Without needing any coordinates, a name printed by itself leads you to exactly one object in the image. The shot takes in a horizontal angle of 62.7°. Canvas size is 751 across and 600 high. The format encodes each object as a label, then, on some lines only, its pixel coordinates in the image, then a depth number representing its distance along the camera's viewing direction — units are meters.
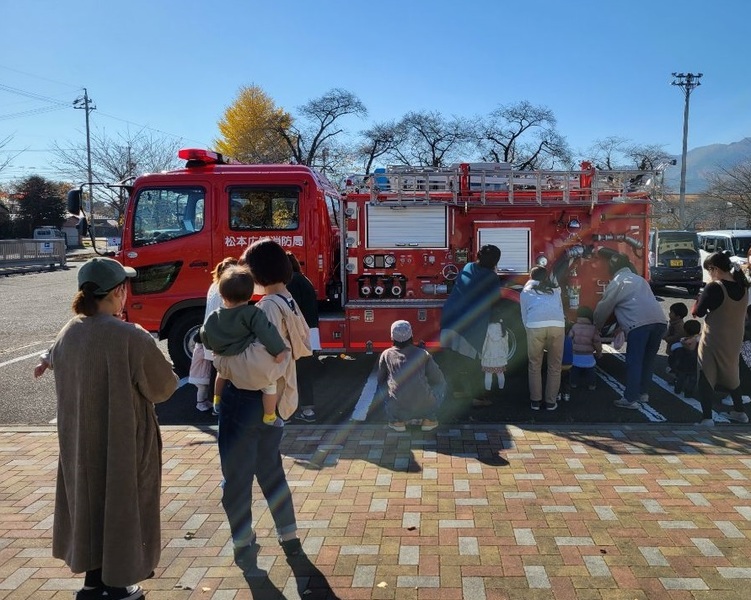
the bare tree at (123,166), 36.95
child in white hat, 5.74
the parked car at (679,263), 18.44
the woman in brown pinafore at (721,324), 5.69
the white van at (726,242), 18.33
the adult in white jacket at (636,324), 6.37
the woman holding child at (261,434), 3.39
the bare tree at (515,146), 42.97
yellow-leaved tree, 44.06
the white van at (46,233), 46.88
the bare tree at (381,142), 44.53
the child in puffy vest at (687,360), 6.91
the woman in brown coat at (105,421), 2.73
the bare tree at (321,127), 43.53
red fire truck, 7.48
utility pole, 38.31
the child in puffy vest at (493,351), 6.75
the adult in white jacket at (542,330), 6.27
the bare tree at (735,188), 34.59
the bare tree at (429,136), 44.75
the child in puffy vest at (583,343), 6.98
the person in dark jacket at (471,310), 6.48
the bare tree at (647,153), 46.81
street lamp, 38.99
